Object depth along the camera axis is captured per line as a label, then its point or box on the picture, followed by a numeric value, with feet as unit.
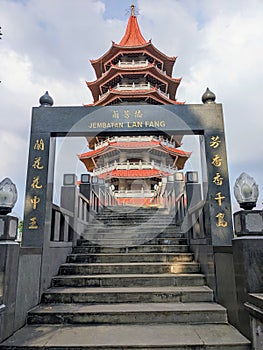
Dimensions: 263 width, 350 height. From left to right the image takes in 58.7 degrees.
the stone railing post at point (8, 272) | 7.29
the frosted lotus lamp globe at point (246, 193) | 7.98
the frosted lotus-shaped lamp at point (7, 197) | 7.91
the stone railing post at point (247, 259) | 7.27
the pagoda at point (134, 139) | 53.01
